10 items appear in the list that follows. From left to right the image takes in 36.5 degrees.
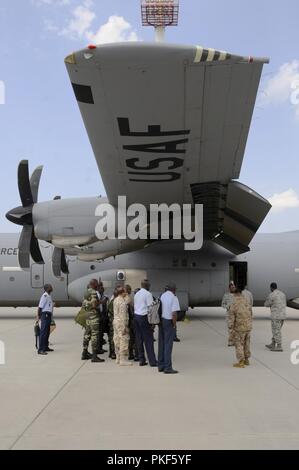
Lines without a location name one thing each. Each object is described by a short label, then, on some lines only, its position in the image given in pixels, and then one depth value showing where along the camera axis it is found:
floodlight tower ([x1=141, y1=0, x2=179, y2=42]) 47.62
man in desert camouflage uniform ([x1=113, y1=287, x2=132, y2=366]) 9.20
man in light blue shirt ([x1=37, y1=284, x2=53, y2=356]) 10.50
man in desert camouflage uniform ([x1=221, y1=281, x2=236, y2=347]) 11.52
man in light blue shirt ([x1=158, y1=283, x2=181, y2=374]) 8.48
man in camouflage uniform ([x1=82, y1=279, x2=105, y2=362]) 9.48
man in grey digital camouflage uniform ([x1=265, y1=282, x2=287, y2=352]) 10.77
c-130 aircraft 5.79
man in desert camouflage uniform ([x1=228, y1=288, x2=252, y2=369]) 8.84
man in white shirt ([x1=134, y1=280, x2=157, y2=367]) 8.95
